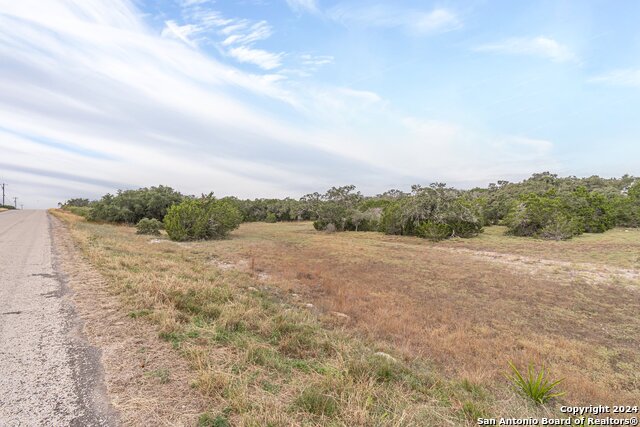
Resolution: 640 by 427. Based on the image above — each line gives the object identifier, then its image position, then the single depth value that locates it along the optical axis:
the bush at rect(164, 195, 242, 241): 23.19
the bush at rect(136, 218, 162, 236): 26.21
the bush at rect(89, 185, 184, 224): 34.00
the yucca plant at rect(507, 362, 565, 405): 3.57
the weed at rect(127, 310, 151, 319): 4.60
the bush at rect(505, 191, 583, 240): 25.84
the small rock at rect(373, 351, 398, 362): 4.11
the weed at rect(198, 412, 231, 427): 2.38
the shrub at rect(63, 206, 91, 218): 41.37
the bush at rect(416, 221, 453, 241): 28.36
